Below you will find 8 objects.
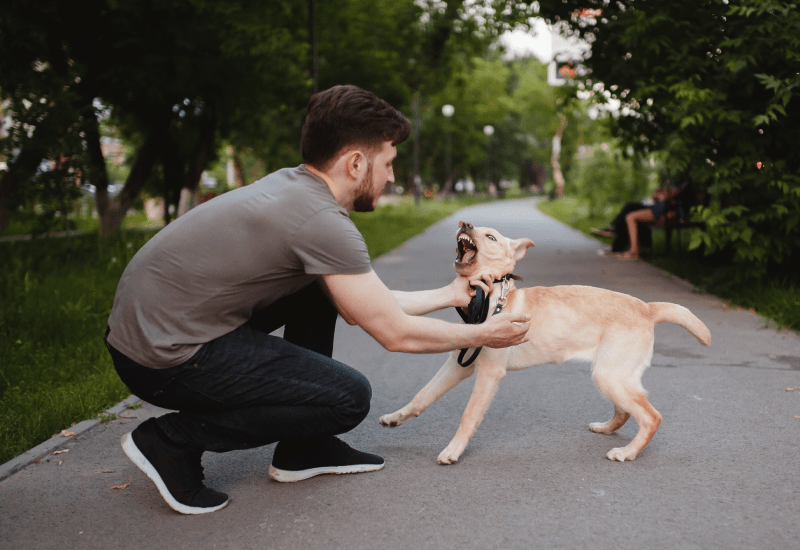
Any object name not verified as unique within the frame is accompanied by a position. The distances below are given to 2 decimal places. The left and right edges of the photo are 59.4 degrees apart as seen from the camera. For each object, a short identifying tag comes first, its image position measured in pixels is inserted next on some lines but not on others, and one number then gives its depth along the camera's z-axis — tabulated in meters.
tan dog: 3.58
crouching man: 2.88
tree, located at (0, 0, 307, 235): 11.16
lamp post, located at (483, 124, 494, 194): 53.65
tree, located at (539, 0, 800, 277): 7.12
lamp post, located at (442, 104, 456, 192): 40.01
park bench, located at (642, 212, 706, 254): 11.55
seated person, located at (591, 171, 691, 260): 11.89
